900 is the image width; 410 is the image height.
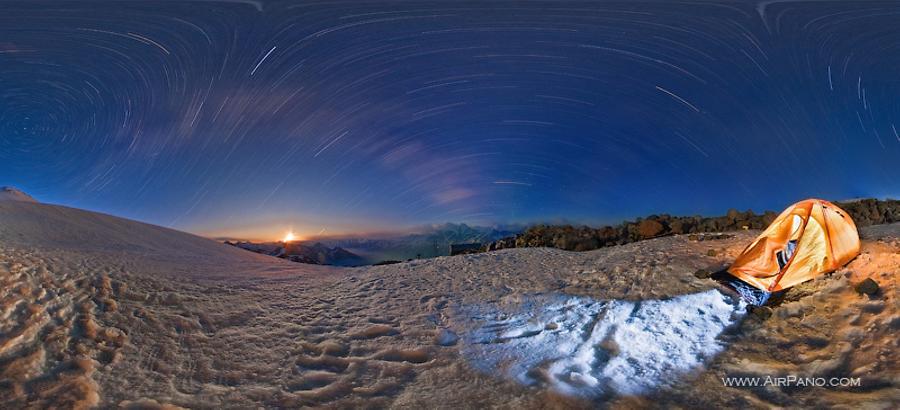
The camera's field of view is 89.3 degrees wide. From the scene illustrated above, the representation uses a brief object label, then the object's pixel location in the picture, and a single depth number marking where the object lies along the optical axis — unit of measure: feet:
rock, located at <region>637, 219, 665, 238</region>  56.13
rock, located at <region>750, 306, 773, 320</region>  24.61
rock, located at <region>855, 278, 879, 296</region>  22.84
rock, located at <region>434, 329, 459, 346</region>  24.25
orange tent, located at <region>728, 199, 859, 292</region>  27.48
